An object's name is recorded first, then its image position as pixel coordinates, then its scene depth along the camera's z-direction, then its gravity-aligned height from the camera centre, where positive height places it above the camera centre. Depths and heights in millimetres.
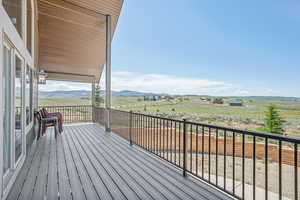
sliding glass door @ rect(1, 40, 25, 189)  2207 -200
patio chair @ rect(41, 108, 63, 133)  5637 -584
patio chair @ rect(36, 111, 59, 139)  5078 -744
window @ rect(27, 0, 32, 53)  3941 +1782
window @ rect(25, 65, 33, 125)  4053 +13
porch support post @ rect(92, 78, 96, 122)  8727 -220
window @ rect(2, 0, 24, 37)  2221 +1331
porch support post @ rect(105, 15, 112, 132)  6309 +1011
